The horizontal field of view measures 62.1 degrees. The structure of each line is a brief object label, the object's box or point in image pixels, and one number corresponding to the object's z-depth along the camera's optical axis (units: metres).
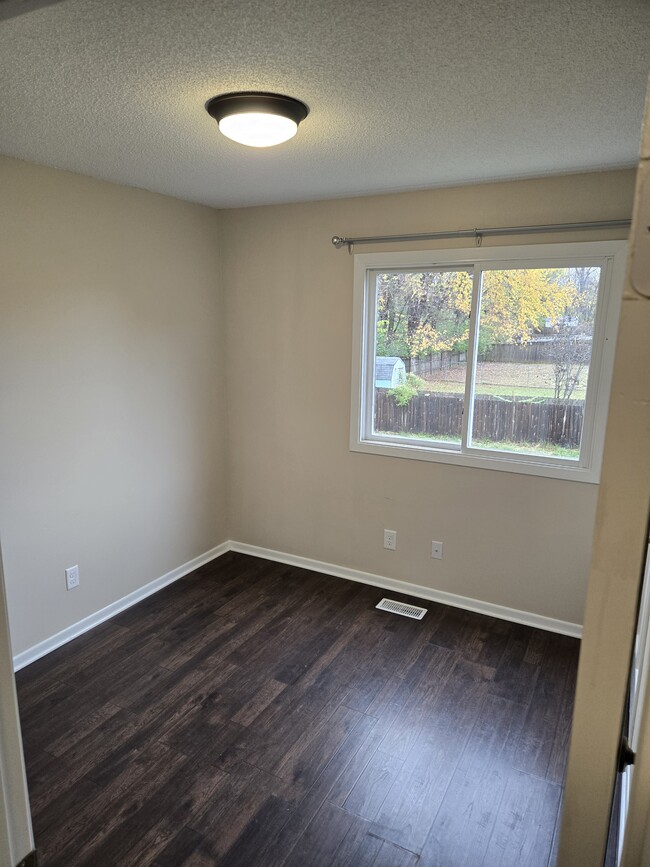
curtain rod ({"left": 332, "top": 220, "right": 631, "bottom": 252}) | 2.68
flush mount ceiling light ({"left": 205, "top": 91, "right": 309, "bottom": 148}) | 1.79
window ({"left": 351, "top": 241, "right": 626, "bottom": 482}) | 2.84
